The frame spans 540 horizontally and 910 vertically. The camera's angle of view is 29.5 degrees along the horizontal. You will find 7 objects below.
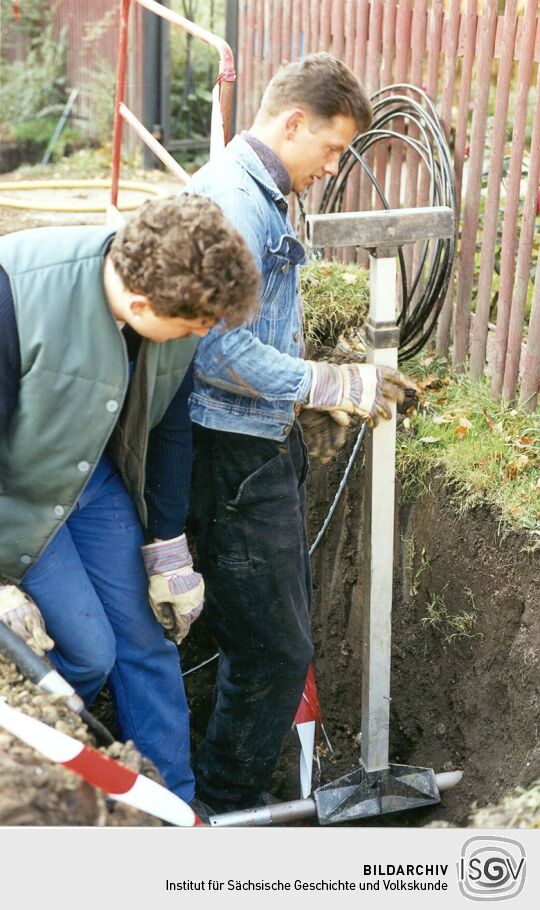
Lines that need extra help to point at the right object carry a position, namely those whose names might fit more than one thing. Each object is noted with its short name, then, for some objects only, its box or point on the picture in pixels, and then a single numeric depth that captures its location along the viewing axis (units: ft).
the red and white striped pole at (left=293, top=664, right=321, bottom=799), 12.41
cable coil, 13.93
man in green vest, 7.38
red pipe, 12.88
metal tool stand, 9.76
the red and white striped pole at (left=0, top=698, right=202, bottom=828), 7.20
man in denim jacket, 9.09
